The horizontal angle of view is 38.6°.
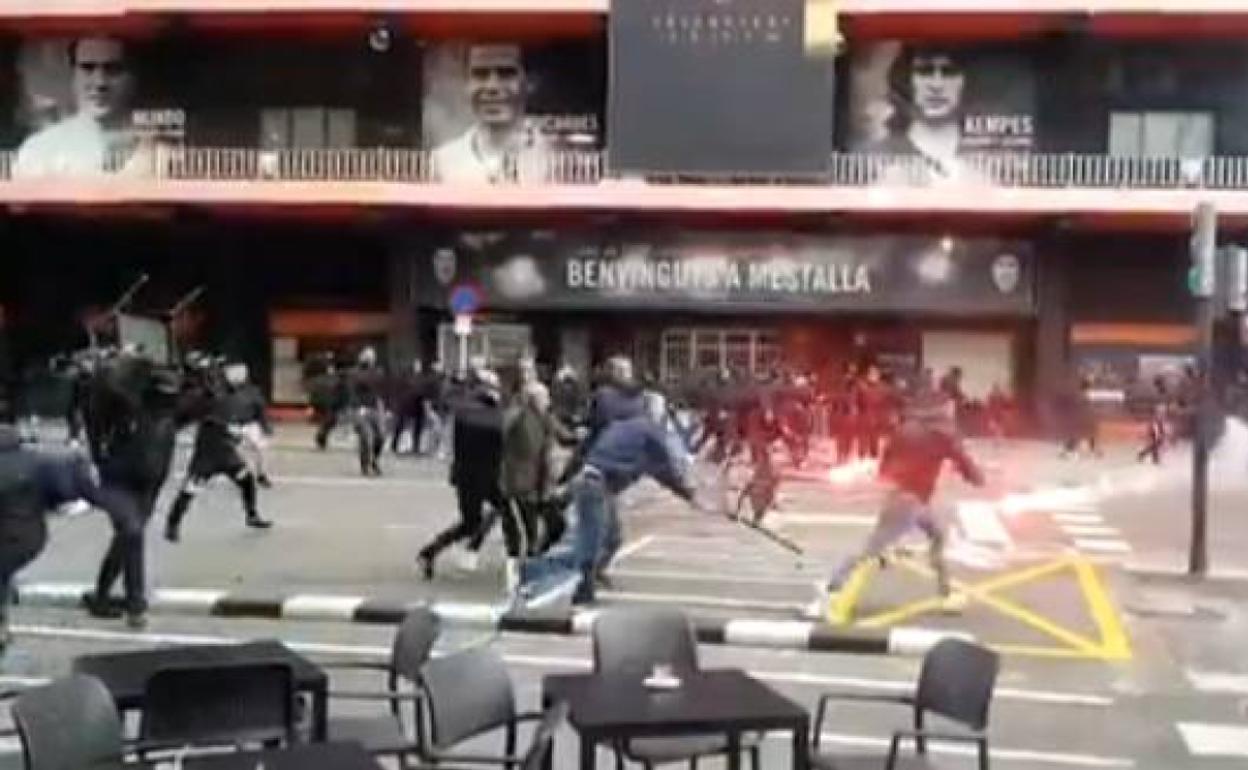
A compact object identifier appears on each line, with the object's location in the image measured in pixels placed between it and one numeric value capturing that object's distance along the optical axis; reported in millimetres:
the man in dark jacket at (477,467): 14117
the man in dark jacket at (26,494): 9930
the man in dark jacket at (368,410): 24500
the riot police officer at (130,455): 11828
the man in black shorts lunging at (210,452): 16453
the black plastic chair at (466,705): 6258
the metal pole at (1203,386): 15594
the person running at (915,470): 12664
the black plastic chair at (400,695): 6797
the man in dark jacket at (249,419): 17781
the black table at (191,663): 6379
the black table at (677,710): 5992
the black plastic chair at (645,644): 7098
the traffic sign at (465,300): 33625
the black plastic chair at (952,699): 6539
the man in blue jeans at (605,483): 12742
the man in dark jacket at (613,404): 12859
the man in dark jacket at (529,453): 13672
